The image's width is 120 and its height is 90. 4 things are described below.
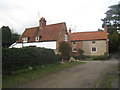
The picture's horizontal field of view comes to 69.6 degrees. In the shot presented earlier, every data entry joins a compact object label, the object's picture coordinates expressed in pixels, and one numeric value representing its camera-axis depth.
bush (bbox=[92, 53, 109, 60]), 21.09
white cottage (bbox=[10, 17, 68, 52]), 20.33
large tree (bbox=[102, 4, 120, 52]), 34.28
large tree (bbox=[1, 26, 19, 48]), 24.15
